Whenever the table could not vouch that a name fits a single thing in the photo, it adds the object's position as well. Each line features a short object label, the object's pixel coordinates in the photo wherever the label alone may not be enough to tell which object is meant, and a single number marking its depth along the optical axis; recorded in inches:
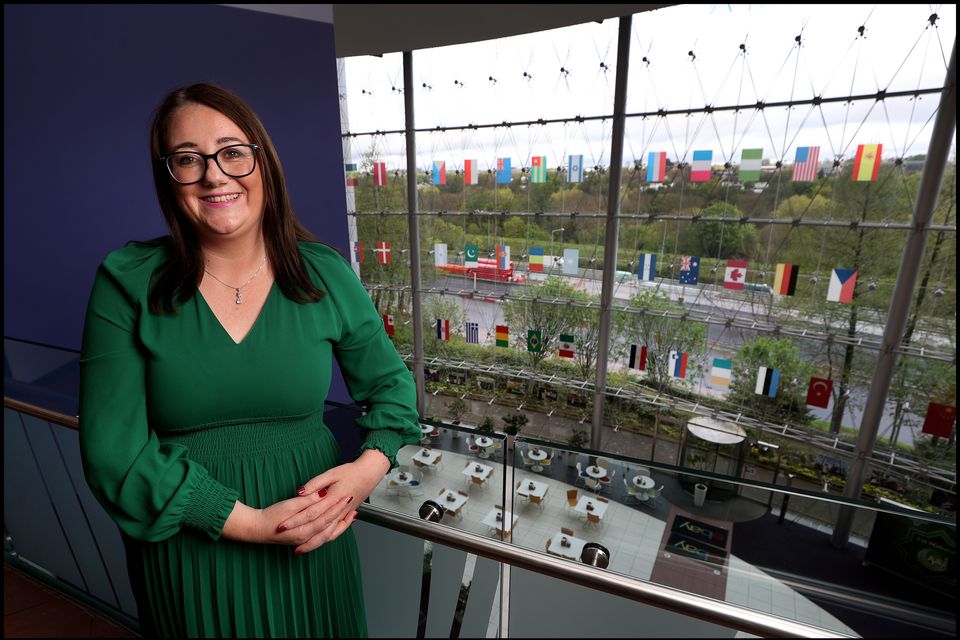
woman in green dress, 25.0
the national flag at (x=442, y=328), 285.0
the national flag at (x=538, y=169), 239.6
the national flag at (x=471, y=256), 265.0
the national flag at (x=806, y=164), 192.4
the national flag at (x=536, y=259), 249.1
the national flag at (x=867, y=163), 183.3
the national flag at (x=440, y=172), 262.4
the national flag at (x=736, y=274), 209.2
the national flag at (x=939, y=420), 187.2
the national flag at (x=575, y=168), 231.1
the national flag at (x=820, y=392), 207.6
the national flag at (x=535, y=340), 262.7
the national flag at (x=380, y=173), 276.4
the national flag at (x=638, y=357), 238.7
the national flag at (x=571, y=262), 240.4
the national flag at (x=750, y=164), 198.7
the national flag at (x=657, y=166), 213.8
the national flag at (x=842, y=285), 193.0
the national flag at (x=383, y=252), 283.6
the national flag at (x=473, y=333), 278.7
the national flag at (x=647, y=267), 225.0
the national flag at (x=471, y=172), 255.4
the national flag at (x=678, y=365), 231.1
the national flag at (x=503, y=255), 257.0
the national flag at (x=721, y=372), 223.3
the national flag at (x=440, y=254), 272.1
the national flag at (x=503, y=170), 247.6
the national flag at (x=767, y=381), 214.7
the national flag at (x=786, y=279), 201.6
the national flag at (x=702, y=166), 206.4
